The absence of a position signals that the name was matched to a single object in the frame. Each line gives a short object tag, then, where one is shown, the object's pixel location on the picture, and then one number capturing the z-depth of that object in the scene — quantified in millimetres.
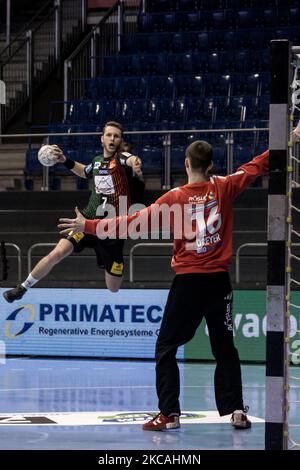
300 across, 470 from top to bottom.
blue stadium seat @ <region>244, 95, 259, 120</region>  18203
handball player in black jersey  11602
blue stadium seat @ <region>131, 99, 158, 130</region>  18969
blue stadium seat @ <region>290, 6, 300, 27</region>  20328
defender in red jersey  7824
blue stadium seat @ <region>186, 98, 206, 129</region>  18672
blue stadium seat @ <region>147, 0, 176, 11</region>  22359
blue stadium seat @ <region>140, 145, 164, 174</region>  16859
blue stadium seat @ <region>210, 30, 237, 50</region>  20500
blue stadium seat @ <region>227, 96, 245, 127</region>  18312
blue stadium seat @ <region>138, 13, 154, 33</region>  21875
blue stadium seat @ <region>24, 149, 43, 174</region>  17916
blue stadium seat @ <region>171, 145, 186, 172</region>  16609
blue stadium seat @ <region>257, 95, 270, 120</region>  18078
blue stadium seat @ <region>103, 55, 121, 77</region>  20859
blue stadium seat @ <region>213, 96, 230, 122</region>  18547
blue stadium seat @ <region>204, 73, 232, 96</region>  19312
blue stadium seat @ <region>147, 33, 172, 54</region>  21188
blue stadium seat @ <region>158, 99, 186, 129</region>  18812
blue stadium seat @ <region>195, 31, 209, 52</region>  20797
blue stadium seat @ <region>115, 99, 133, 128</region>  19078
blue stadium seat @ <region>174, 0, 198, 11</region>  22172
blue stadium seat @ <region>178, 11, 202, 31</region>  21516
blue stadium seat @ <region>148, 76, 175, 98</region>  19719
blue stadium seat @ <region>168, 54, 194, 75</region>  20281
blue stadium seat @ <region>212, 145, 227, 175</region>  16094
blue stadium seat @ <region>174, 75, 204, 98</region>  19469
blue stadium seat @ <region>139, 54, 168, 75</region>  20469
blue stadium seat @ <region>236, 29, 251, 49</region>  20359
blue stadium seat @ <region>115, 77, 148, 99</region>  20000
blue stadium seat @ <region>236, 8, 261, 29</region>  20875
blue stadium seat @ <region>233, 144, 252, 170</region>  16094
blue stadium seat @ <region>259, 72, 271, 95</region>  18953
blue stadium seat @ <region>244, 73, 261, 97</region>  18984
